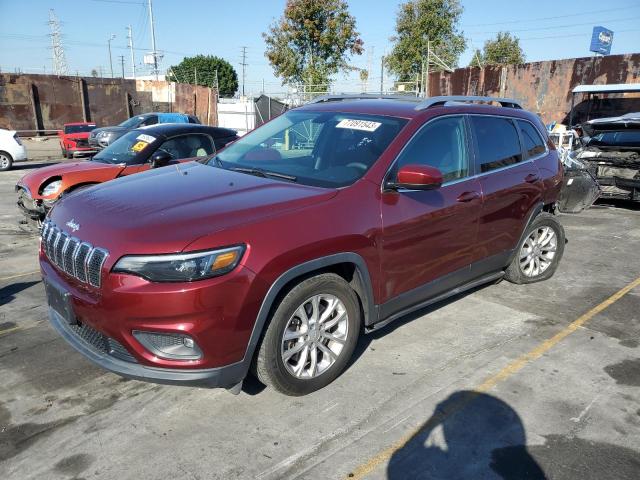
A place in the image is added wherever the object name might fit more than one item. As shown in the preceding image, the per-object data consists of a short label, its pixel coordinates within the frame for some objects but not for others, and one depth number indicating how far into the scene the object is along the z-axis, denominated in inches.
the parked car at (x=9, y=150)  611.5
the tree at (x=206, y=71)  3376.0
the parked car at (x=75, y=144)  733.3
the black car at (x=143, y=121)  603.4
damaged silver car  353.1
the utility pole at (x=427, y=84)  888.8
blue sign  888.9
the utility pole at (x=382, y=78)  1148.3
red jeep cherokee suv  104.7
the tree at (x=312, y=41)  1076.5
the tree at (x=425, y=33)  1180.5
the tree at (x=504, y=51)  1497.3
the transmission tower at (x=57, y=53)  3319.4
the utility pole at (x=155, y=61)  2065.1
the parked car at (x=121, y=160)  264.6
